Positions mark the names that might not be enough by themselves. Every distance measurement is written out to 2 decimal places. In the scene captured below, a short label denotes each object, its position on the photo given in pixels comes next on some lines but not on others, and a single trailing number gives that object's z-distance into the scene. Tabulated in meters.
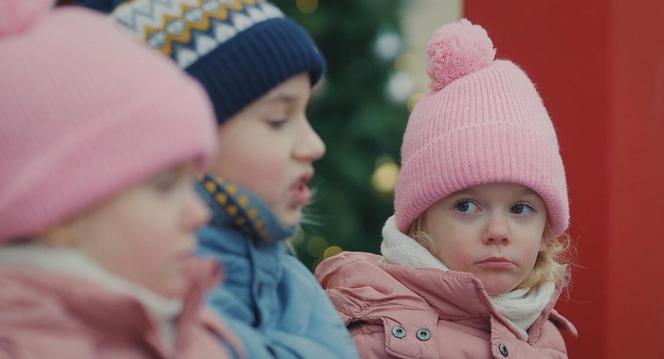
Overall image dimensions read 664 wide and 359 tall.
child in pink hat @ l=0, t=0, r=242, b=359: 1.42
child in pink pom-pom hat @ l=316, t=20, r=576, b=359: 1.95
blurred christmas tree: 2.76
